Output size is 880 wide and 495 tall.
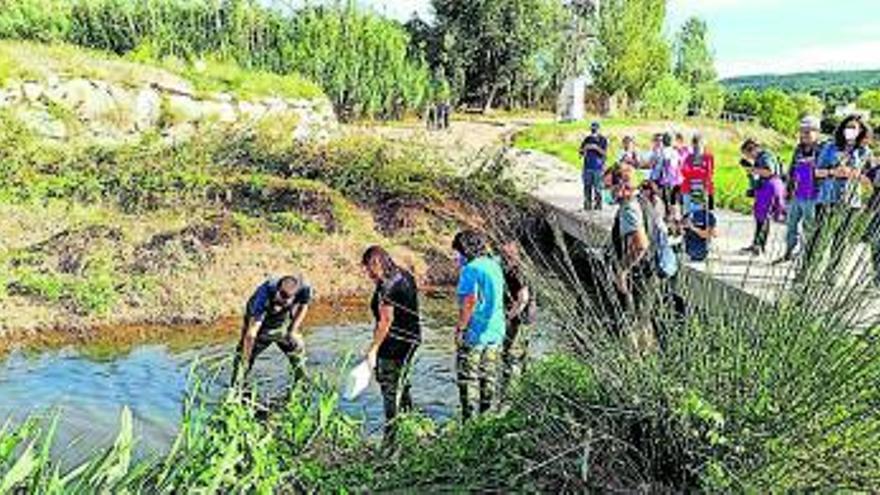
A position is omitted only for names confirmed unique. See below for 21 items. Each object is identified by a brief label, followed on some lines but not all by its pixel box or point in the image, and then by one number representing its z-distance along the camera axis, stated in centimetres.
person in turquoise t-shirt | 746
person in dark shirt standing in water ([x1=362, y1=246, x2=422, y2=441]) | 776
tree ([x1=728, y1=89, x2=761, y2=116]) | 6216
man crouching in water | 876
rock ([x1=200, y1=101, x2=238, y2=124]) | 2595
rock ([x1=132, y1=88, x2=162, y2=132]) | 2470
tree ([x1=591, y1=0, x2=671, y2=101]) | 4716
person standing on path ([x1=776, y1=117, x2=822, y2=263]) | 1036
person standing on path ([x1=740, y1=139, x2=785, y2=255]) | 1084
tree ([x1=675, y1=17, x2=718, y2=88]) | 6525
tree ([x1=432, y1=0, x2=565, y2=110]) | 4853
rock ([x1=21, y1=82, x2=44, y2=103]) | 2273
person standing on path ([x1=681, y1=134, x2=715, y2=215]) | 1342
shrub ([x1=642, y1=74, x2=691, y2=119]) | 5041
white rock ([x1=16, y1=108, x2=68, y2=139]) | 2202
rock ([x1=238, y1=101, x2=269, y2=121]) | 2722
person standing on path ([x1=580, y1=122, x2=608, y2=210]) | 1791
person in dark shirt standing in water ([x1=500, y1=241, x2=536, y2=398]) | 588
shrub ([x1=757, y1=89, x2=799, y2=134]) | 5456
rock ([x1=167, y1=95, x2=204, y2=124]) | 2539
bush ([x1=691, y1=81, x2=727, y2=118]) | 6157
